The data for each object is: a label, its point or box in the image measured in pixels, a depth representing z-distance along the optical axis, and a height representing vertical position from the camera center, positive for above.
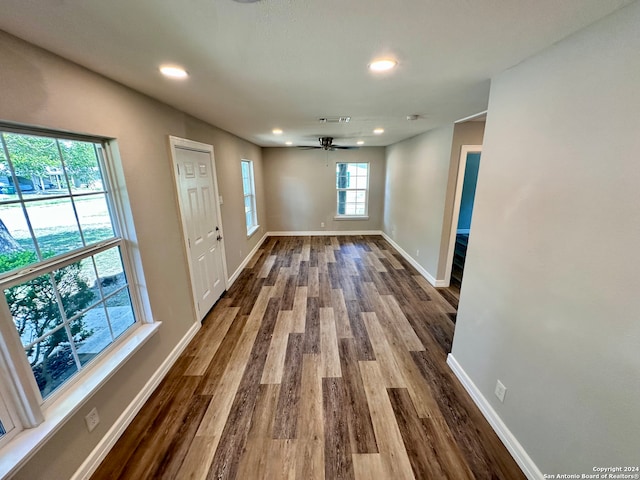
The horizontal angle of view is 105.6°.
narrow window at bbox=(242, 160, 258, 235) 5.07 -0.31
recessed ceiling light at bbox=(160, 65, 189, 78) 1.42 +0.66
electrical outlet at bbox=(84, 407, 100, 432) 1.42 -1.36
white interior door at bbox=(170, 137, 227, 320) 2.49 -0.41
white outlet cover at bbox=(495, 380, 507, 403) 1.58 -1.35
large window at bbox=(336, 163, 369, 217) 6.34 -0.19
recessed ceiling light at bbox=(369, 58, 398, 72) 1.35 +0.65
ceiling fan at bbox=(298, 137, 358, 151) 4.38 +0.71
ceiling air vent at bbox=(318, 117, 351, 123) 2.85 +0.72
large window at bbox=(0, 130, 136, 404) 1.14 -0.38
